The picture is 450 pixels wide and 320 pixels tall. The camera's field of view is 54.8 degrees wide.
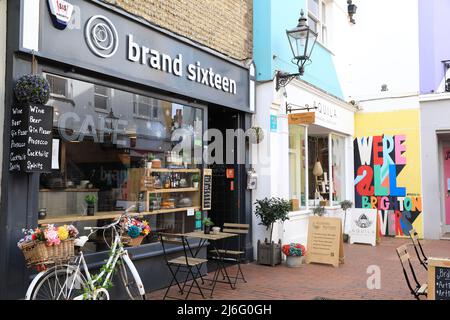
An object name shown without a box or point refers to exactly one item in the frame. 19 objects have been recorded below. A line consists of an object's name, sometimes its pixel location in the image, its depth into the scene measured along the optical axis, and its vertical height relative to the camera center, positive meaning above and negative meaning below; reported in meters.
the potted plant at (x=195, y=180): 7.28 +0.07
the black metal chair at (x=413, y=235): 6.42 -0.76
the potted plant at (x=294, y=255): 7.79 -1.27
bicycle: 4.10 -0.95
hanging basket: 4.25 +0.94
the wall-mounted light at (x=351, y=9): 12.83 +5.18
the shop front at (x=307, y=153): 8.62 +0.75
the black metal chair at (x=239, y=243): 6.71 -1.03
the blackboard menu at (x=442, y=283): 4.32 -1.00
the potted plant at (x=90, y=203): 5.59 -0.24
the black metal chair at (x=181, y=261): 5.54 -1.01
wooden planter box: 7.87 -1.27
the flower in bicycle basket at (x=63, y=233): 3.98 -0.45
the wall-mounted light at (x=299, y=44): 7.98 +2.67
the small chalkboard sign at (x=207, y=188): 7.31 -0.07
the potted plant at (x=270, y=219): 7.82 -0.63
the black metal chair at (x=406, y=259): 4.80 -0.85
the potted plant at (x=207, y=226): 6.27 -0.61
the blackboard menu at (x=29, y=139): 4.26 +0.46
